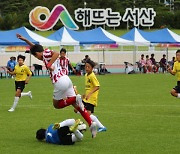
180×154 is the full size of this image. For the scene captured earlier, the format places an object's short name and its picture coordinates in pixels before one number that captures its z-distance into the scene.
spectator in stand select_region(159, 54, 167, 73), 43.38
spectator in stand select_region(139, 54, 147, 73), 44.79
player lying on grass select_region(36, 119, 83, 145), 11.09
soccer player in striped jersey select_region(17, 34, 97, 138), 11.43
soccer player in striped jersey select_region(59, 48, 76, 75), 18.89
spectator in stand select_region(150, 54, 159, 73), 45.25
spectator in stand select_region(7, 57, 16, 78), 37.83
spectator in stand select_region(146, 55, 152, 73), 44.97
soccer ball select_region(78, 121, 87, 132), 11.38
